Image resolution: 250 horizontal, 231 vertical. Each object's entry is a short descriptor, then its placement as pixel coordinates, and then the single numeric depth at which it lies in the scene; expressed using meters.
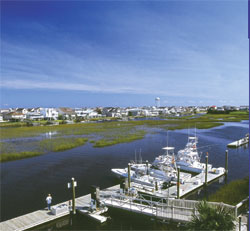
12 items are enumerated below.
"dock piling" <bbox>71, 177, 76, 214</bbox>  17.45
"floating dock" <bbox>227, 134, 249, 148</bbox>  46.22
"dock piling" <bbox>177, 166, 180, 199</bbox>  19.79
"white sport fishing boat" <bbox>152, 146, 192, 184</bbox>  25.05
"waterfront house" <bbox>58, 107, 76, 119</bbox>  155.75
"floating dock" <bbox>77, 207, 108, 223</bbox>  16.52
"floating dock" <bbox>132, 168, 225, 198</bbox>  21.27
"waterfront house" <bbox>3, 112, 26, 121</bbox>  139.88
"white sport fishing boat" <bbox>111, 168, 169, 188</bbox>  23.73
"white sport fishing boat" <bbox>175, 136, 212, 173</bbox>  29.47
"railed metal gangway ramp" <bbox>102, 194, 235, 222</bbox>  14.30
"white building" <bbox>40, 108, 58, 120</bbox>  139.38
